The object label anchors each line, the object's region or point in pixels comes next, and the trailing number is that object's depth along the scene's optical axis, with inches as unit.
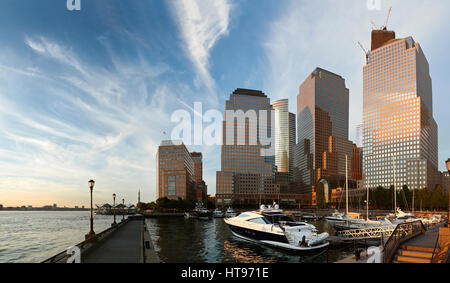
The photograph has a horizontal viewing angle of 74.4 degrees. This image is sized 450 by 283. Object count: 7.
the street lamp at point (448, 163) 551.6
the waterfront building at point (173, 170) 6820.9
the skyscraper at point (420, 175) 7691.9
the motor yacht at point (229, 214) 4023.1
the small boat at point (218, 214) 3989.2
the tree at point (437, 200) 4685.0
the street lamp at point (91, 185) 1066.7
